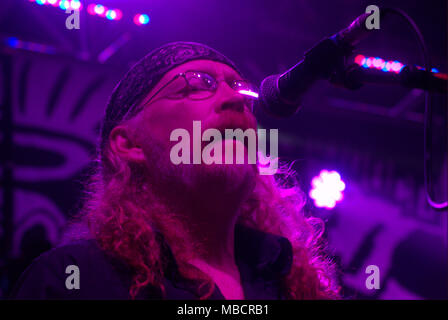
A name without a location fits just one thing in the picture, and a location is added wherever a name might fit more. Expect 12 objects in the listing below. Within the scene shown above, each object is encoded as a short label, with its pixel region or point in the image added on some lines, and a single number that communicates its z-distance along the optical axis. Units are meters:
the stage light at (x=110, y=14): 3.93
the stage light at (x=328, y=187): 5.49
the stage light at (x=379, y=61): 4.81
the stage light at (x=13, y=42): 4.03
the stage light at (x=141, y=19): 4.06
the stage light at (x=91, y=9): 3.88
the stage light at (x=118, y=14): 3.96
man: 1.19
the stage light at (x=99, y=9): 3.90
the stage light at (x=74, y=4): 3.78
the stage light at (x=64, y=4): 3.73
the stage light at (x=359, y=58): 4.77
